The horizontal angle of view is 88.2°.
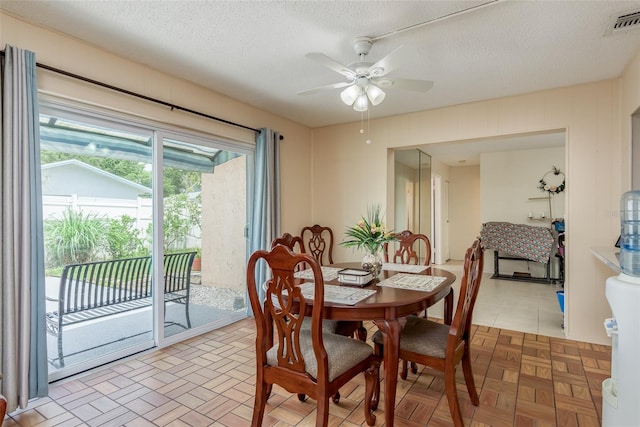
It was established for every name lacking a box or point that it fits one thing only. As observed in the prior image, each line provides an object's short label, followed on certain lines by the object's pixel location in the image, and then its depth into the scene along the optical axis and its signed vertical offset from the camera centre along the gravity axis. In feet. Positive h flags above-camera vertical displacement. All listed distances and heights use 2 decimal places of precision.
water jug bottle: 5.30 -0.43
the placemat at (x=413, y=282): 6.83 -1.56
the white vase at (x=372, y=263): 7.79 -1.23
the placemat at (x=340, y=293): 5.77 -1.53
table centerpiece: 7.58 -0.62
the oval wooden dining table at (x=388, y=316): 5.56 -1.76
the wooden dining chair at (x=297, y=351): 5.12 -2.38
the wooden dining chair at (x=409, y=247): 10.22 -1.14
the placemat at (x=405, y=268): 8.84 -1.56
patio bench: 8.15 -2.05
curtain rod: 7.30 +3.19
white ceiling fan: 6.73 +2.98
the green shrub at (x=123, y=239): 8.95 -0.71
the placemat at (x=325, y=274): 7.79 -1.54
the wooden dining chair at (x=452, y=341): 5.81 -2.48
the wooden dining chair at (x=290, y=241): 8.27 -0.81
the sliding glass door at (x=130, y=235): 8.02 -0.63
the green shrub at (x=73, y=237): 7.84 -0.58
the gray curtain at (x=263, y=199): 12.39 +0.53
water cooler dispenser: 4.94 -1.93
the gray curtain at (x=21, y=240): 6.48 -0.51
